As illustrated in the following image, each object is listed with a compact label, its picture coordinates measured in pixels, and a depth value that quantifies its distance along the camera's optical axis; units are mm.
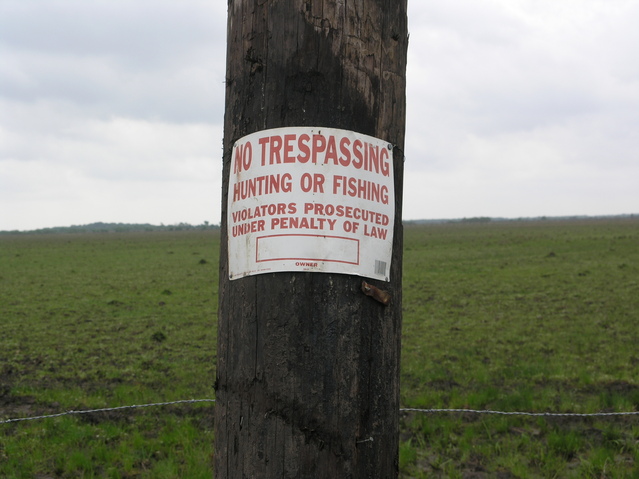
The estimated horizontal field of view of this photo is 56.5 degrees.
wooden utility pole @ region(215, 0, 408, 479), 1547
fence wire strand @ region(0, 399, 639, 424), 5773
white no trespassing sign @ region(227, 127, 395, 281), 1536
